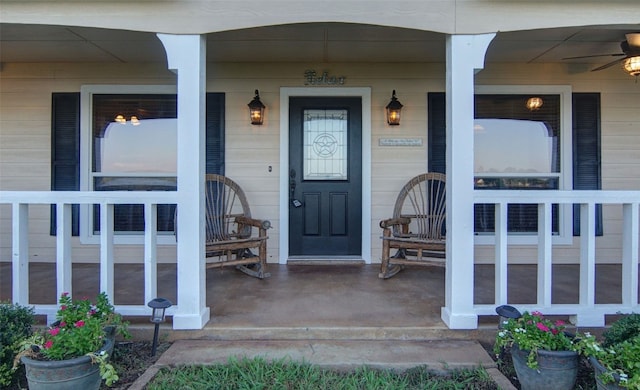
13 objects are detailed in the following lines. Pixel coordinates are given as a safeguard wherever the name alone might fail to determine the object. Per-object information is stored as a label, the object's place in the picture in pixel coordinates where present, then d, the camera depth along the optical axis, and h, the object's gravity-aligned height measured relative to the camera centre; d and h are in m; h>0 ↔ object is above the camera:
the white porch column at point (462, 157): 2.48 +0.24
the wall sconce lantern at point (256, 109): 4.09 +0.89
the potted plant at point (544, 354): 1.88 -0.76
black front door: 4.26 +0.20
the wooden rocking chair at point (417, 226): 3.48 -0.32
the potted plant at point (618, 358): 1.66 -0.72
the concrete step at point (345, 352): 2.11 -0.89
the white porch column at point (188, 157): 2.48 +0.23
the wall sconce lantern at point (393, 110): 4.09 +0.88
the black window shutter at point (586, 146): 4.16 +0.52
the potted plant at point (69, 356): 1.80 -0.76
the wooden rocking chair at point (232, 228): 3.51 -0.34
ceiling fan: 3.21 +1.20
